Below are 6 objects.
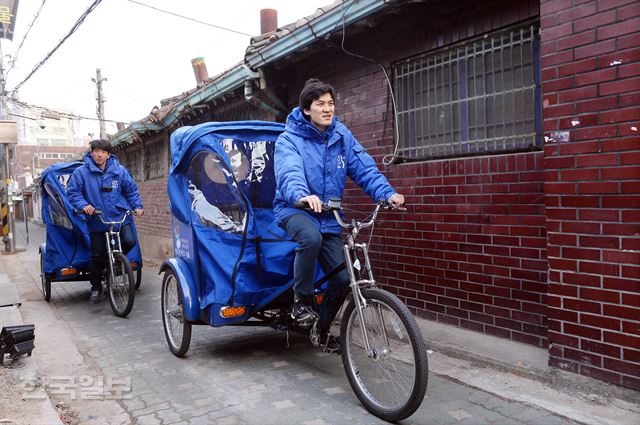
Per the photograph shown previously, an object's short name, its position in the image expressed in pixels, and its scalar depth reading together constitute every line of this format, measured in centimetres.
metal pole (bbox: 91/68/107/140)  2960
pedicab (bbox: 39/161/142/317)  678
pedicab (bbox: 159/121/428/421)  306
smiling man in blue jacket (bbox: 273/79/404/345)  332
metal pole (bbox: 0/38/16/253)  1616
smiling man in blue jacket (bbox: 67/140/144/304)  633
